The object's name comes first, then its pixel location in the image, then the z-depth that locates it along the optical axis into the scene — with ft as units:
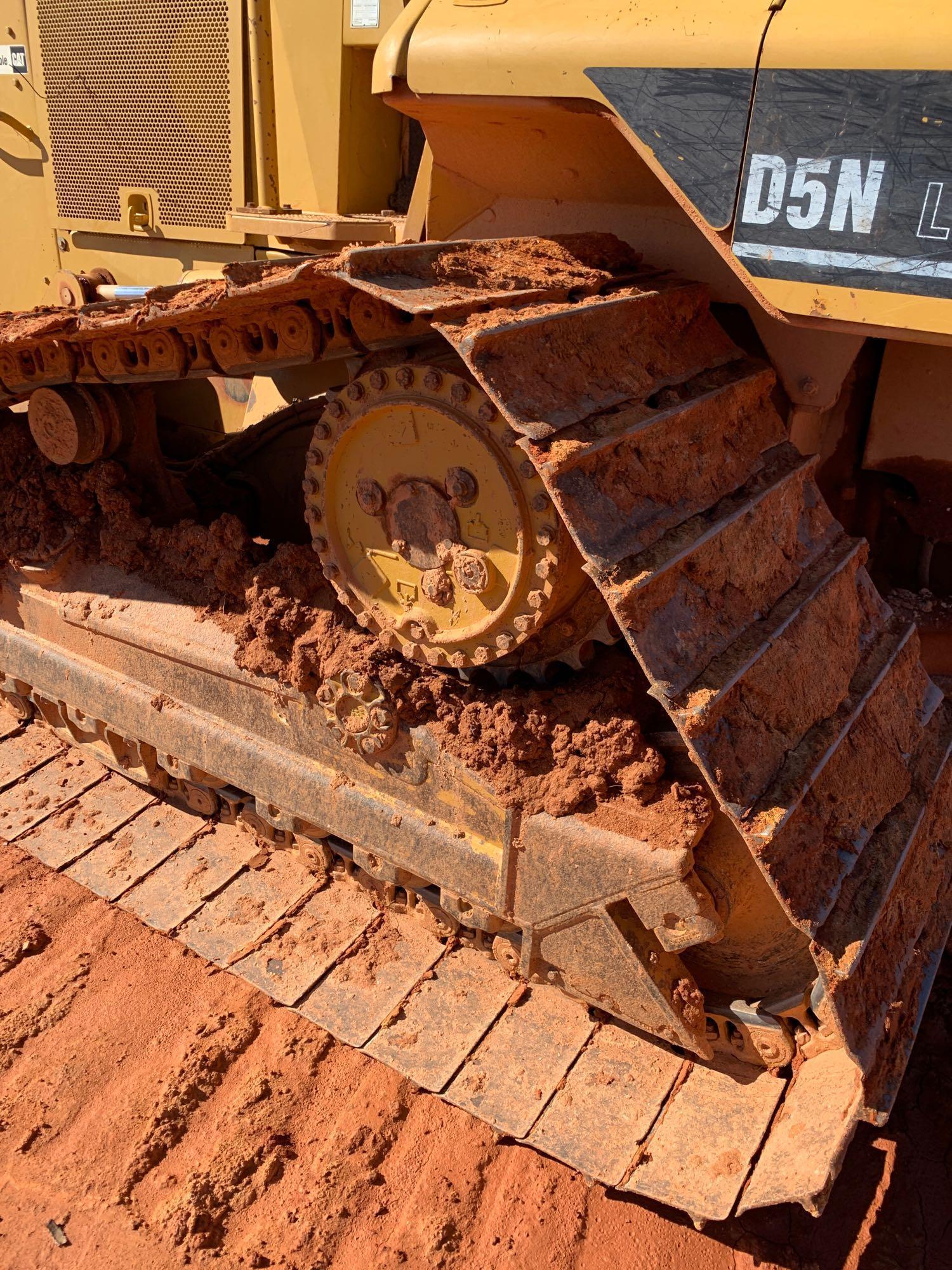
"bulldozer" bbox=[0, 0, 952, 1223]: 6.23
